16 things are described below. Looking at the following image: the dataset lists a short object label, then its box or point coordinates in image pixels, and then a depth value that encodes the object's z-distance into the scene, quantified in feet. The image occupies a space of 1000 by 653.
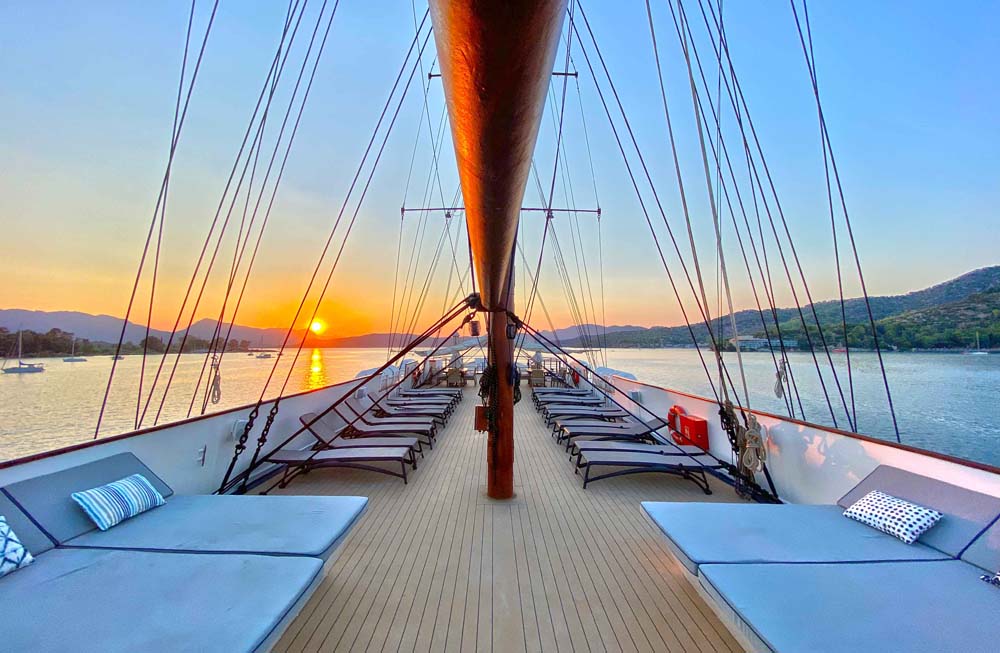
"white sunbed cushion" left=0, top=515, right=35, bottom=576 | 6.74
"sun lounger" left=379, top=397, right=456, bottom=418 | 26.48
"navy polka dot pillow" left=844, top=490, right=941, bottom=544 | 8.19
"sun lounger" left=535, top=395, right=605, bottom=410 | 27.50
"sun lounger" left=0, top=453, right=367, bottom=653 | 5.50
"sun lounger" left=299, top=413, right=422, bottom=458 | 17.31
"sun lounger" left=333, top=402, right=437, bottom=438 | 20.08
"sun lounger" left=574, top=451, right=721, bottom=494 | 14.70
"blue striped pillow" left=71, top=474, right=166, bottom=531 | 8.34
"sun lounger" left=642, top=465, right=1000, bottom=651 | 5.72
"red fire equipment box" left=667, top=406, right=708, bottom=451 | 17.83
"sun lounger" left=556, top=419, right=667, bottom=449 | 19.24
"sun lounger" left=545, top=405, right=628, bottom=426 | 23.85
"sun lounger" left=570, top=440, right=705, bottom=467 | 16.26
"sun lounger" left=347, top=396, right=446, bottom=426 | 24.22
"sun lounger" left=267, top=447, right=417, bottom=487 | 15.02
